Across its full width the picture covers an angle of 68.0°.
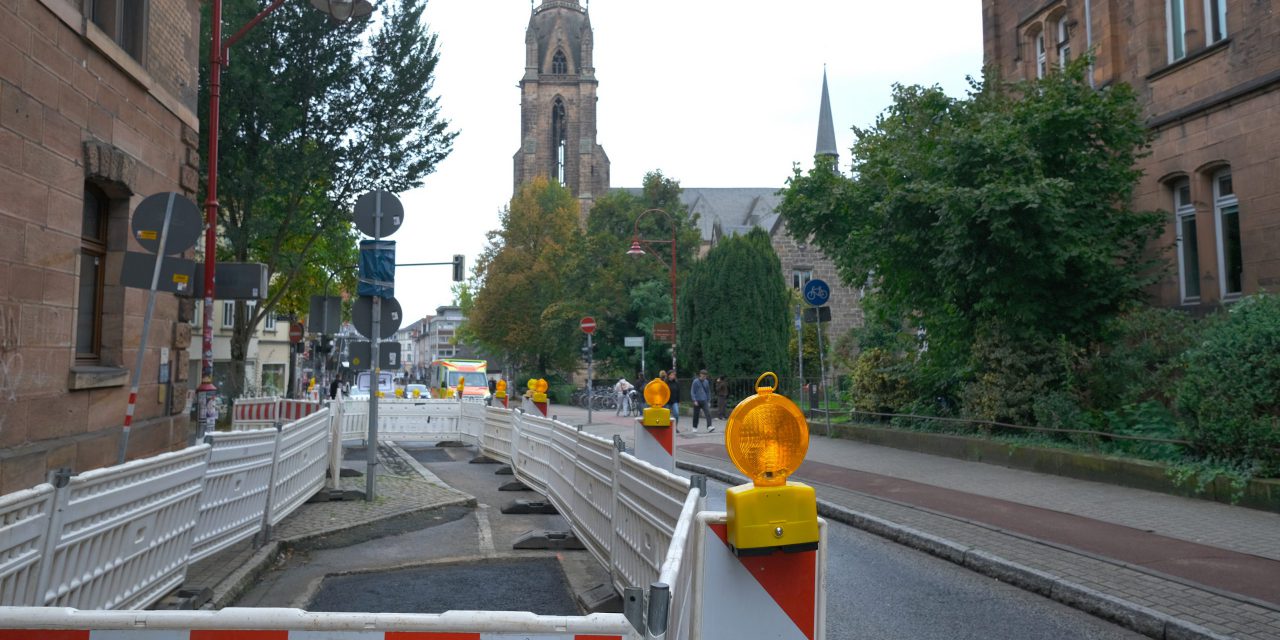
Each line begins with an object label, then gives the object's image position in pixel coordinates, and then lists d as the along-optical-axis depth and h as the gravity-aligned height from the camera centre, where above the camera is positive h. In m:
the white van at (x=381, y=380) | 52.64 +0.16
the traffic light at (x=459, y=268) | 31.03 +3.76
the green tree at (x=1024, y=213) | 13.45 +2.49
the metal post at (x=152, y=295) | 7.59 +0.71
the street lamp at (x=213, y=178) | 13.78 +3.54
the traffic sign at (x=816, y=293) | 19.45 +1.83
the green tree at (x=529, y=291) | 54.97 +5.57
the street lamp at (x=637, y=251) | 33.25 +4.88
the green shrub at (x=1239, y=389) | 9.62 -0.08
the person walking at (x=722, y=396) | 29.67 -0.44
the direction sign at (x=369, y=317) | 11.37 +0.79
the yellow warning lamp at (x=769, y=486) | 2.92 -0.33
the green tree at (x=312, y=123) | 20.97 +6.07
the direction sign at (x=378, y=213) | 11.34 +2.03
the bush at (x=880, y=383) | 18.92 -0.02
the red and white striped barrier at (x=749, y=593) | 2.97 -0.67
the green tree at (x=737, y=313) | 38.84 +2.88
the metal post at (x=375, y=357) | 11.06 +0.31
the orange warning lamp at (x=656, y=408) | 9.66 -0.28
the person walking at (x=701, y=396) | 25.34 -0.38
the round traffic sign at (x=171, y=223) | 7.74 +1.32
